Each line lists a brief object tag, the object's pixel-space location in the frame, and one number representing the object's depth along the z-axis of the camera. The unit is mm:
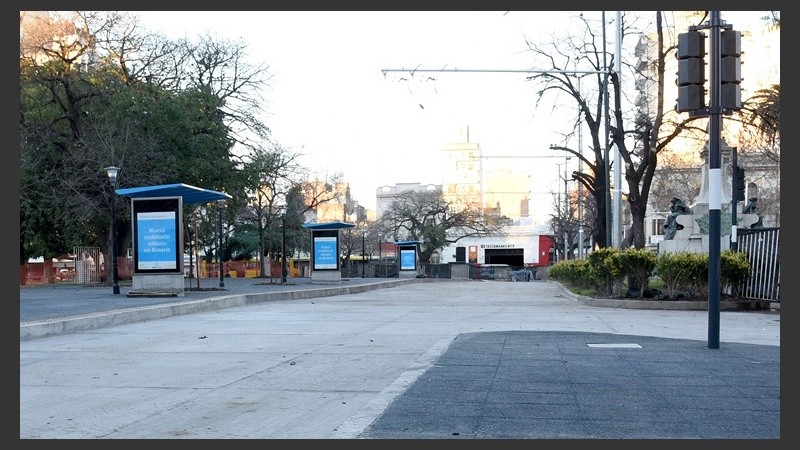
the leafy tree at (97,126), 36875
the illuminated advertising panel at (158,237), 26156
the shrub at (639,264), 25266
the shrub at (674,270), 23484
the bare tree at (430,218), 84062
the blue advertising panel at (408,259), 71375
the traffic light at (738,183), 26016
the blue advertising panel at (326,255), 44156
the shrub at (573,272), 36312
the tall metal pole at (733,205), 25391
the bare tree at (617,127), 30500
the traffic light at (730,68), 12461
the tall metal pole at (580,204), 52512
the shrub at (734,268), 22547
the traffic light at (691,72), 12680
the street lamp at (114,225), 28453
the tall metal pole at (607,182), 32622
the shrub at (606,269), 25734
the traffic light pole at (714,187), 12539
